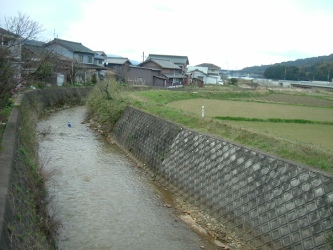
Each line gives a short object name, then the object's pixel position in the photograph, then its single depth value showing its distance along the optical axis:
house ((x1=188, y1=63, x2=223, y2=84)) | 68.00
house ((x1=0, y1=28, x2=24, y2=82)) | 13.68
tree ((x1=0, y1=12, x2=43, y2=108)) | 10.44
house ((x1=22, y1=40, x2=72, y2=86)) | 18.91
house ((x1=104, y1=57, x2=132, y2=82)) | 44.67
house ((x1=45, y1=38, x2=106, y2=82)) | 37.22
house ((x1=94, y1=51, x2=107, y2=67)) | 49.31
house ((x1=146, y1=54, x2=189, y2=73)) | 63.88
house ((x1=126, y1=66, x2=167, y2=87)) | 48.62
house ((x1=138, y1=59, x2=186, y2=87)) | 50.16
